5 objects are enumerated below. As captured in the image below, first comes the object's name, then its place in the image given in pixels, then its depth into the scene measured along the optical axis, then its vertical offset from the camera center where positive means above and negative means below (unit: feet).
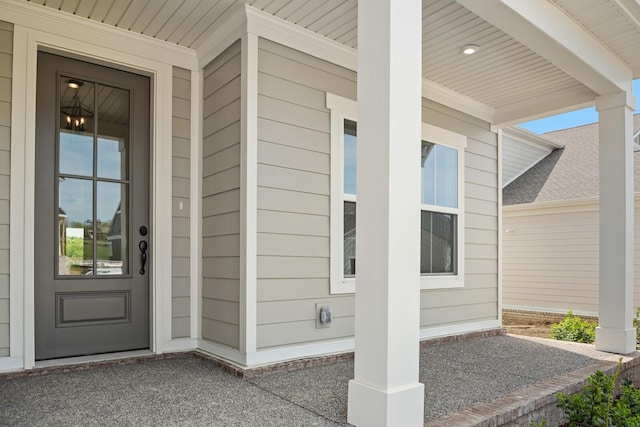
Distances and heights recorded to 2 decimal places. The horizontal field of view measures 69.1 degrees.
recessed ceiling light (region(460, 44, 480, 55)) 13.00 +4.94
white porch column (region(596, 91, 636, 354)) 14.29 -0.15
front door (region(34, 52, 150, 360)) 11.00 +0.29
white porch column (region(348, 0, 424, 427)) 6.96 +0.04
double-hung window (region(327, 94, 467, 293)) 12.76 +0.66
